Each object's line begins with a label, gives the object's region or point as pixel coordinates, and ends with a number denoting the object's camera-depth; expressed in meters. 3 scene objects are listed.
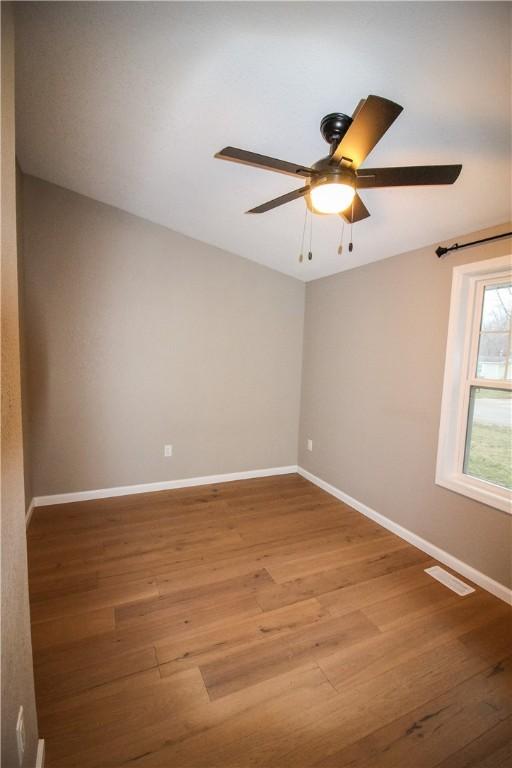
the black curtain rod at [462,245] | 2.05
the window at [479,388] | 2.18
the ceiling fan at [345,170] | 1.19
